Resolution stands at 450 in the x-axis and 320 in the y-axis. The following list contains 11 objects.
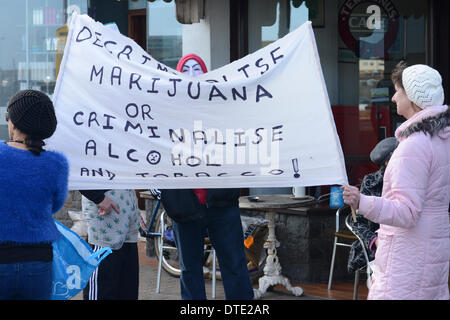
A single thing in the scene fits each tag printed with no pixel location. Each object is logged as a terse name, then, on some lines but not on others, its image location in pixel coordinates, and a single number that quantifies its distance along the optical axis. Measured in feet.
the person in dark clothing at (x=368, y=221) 18.01
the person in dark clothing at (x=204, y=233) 17.61
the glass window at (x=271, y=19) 28.50
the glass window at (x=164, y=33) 32.24
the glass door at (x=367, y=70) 27.91
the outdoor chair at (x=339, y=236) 23.90
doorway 37.19
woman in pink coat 12.55
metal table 24.36
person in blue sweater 12.50
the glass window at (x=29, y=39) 37.06
